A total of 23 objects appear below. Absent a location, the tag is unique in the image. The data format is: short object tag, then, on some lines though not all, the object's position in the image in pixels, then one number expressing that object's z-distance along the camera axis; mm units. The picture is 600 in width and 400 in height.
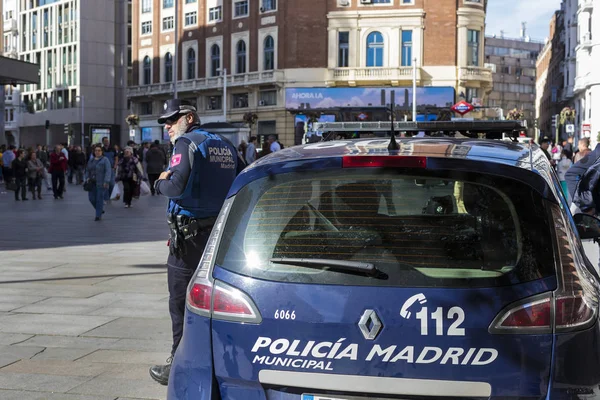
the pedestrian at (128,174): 24188
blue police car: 3023
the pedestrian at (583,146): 18494
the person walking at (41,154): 37878
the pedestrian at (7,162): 33469
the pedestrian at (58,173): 28391
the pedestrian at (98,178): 19141
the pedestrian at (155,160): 28312
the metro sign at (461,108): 44719
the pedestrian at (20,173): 27562
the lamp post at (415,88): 55469
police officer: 5480
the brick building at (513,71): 155000
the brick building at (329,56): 60125
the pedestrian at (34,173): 28141
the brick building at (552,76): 94438
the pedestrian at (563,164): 23200
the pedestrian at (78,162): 39344
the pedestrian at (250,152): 31156
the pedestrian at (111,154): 26047
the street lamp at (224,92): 64688
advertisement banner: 57438
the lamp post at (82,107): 85500
